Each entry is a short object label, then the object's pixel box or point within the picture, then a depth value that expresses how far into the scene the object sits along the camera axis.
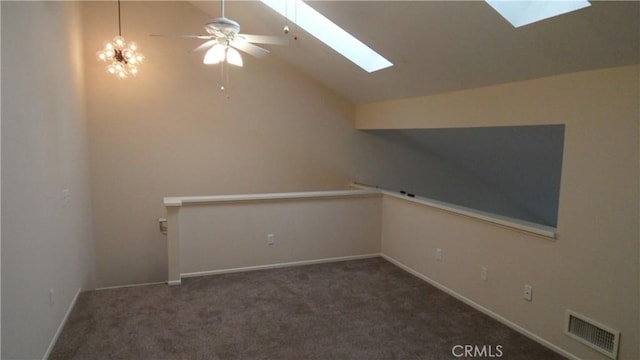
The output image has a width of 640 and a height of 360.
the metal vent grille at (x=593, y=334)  2.53
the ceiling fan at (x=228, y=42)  2.67
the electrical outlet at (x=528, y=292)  3.07
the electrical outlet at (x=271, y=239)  4.52
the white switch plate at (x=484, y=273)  3.48
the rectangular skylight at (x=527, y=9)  2.43
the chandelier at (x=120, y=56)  4.40
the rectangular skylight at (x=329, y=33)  4.17
